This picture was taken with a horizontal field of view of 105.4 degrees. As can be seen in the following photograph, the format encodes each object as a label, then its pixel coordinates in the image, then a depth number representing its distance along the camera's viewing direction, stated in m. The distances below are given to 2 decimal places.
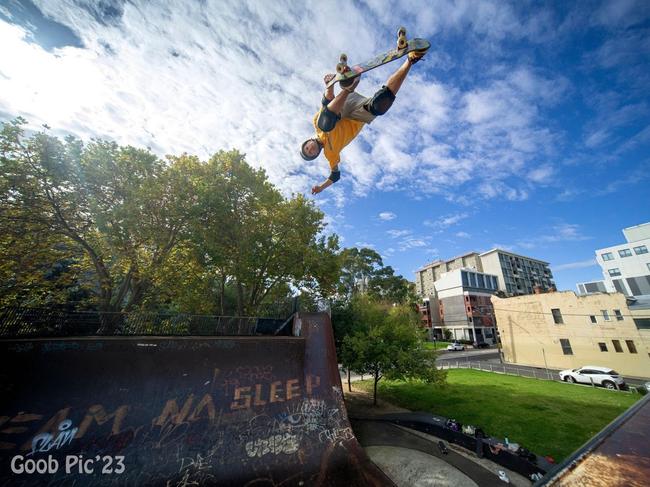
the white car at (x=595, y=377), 20.53
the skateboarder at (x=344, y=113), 4.02
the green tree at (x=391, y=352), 14.33
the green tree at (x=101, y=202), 11.72
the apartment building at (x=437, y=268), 72.98
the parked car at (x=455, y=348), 46.06
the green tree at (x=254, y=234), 16.41
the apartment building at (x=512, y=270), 68.12
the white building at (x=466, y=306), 56.28
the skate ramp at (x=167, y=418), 6.10
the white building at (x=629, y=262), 47.38
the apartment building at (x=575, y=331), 23.38
